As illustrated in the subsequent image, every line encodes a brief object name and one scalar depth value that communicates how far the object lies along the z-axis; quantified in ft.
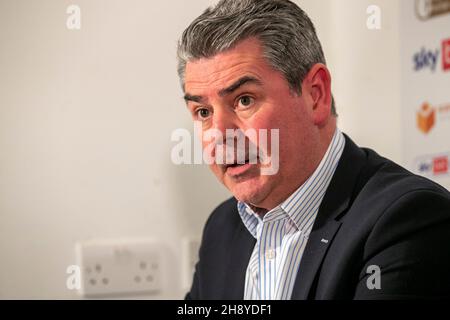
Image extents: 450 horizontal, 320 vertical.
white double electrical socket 7.56
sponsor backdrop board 7.30
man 6.70
